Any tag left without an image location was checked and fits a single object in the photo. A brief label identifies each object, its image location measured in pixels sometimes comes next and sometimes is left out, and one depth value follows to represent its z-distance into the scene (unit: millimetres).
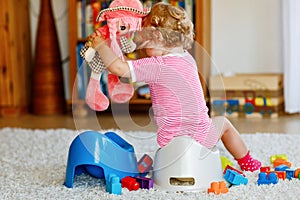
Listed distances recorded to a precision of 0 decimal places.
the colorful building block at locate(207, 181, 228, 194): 2632
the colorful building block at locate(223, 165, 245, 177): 2817
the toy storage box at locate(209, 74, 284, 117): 4460
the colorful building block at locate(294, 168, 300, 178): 2794
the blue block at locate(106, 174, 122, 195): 2658
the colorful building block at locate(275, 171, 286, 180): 2784
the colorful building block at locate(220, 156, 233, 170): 2988
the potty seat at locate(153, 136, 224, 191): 2667
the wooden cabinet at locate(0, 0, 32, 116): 4701
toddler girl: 2696
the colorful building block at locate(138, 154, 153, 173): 2909
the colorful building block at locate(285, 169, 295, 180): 2809
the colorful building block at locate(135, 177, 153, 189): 2710
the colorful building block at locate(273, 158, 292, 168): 2993
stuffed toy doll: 2713
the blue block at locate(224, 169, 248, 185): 2722
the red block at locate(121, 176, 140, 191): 2698
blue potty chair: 2728
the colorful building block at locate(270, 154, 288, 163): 3083
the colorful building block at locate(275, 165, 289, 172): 2860
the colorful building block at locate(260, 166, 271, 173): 2878
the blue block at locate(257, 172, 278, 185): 2715
